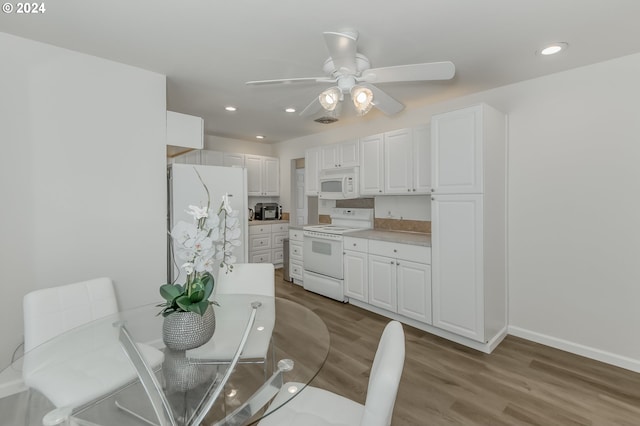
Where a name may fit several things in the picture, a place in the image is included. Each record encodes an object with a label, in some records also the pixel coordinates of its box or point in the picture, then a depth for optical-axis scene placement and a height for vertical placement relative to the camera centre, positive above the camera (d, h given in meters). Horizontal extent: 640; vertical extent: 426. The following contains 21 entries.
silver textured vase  1.36 -0.56
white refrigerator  2.81 +0.20
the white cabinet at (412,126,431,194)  3.24 +0.56
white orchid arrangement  1.32 -0.19
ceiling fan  1.78 +0.87
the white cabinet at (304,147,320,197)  4.70 +0.64
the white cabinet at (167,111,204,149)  2.77 +0.78
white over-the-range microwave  4.07 +0.39
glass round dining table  1.12 -0.74
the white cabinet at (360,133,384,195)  3.76 +0.59
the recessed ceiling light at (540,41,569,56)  2.15 +1.21
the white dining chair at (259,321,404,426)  0.90 -0.75
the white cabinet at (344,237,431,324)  3.02 -0.75
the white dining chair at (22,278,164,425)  1.31 -0.71
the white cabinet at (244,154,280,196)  5.54 +0.69
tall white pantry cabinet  2.58 -0.13
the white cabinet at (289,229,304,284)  4.63 -0.74
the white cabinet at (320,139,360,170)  4.11 +0.81
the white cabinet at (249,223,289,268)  5.25 -0.60
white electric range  3.88 -0.59
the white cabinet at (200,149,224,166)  4.95 +0.91
